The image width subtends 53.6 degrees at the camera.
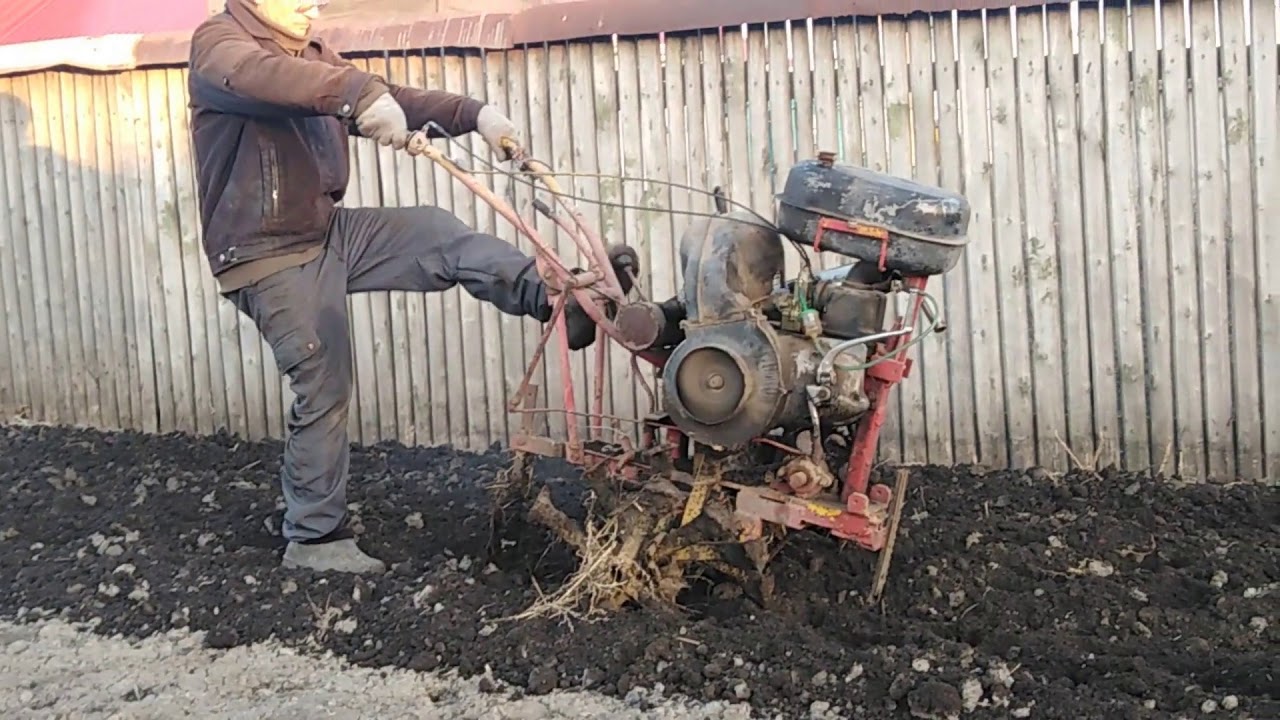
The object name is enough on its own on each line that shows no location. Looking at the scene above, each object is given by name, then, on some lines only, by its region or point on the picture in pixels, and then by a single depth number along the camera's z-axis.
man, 4.29
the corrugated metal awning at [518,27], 5.41
